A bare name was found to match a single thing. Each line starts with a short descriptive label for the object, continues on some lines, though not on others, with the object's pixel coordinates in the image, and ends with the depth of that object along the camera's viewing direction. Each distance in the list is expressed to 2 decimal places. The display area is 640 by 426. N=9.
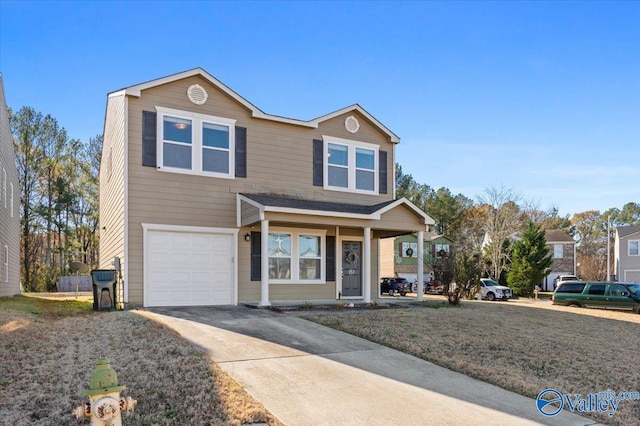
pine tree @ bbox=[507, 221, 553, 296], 29.73
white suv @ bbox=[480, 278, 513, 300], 26.39
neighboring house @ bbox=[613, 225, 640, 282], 39.66
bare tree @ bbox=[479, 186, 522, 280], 35.00
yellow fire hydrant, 3.35
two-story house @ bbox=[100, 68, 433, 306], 12.10
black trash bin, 11.73
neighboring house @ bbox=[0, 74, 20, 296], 16.37
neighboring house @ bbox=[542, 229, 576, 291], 42.56
